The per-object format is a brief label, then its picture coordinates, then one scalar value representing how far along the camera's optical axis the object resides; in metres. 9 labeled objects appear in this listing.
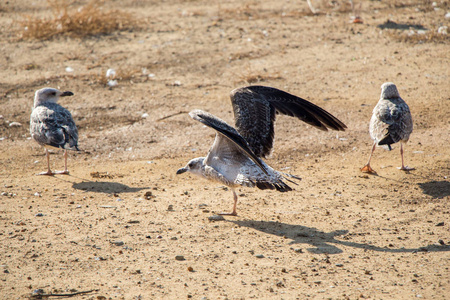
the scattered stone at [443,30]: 24.06
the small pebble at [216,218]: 12.15
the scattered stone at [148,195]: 13.38
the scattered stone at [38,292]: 8.95
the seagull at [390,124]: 14.01
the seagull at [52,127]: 14.59
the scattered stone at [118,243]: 10.86
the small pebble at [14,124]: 18.48
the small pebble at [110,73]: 21.75
